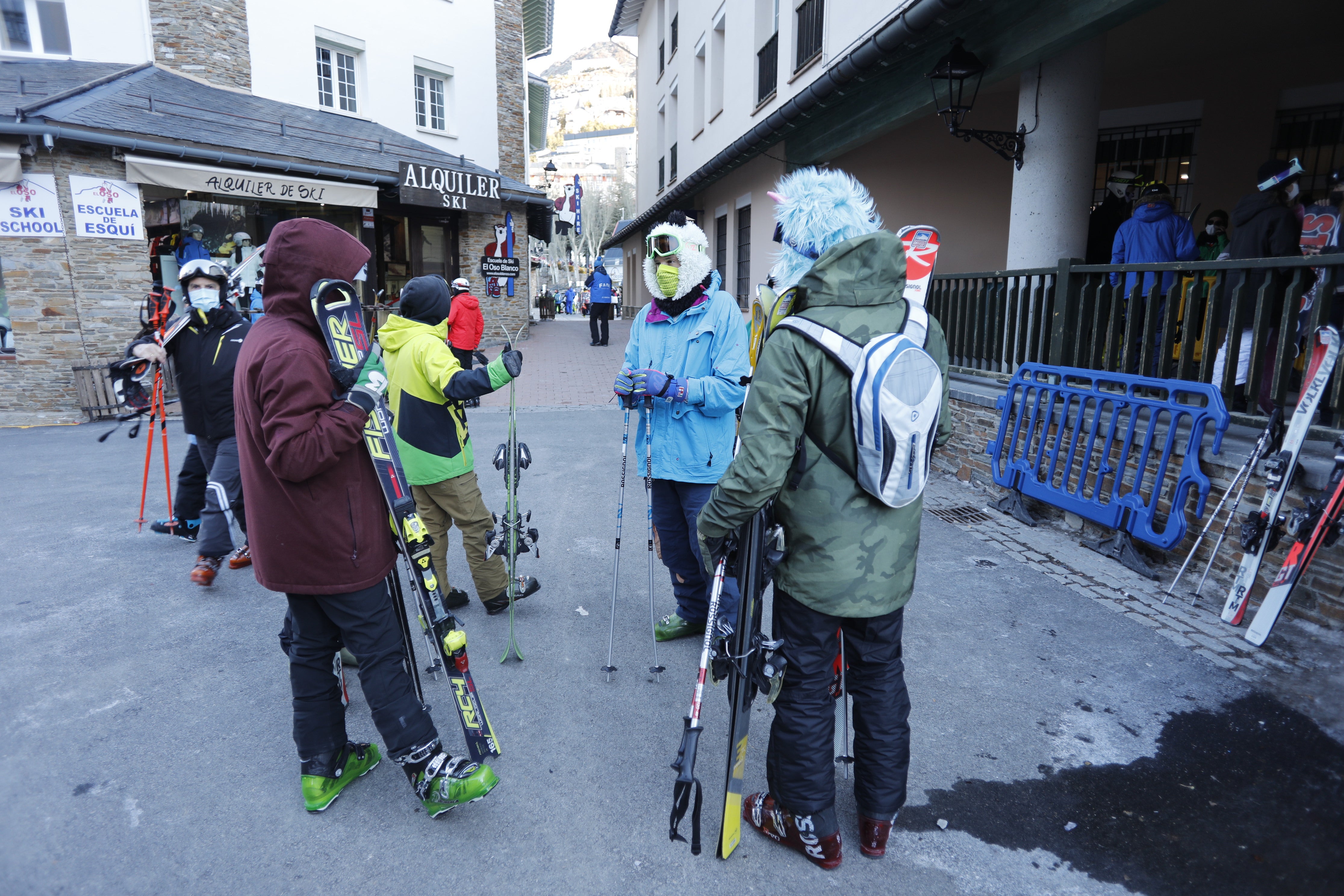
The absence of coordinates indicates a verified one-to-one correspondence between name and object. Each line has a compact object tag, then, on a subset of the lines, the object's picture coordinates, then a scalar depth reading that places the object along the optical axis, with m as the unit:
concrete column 6.77
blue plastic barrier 4.47
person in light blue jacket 3.52
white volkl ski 3.75
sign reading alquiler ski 14.05
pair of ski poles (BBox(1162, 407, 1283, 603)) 3.96
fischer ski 2.43
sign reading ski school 10.13
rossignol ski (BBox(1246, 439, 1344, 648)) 3.54
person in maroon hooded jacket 2.35
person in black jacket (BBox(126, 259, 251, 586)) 4.70
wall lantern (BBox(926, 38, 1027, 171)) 7.02
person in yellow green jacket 3.72
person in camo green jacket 2.21
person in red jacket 4.13
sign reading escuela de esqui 10.54
